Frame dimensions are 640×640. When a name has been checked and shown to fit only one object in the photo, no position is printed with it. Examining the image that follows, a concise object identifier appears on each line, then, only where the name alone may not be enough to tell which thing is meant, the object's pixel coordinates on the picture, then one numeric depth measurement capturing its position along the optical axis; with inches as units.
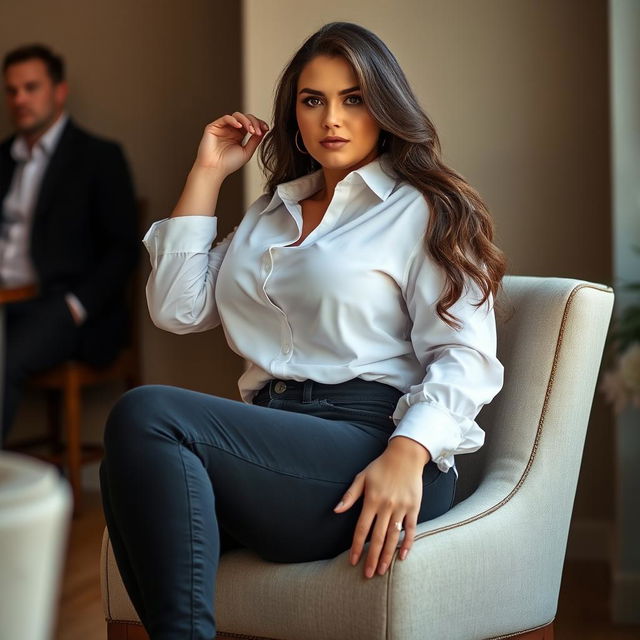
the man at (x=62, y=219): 153.0
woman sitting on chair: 74.3
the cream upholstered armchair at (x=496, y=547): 75.6
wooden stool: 154.4
